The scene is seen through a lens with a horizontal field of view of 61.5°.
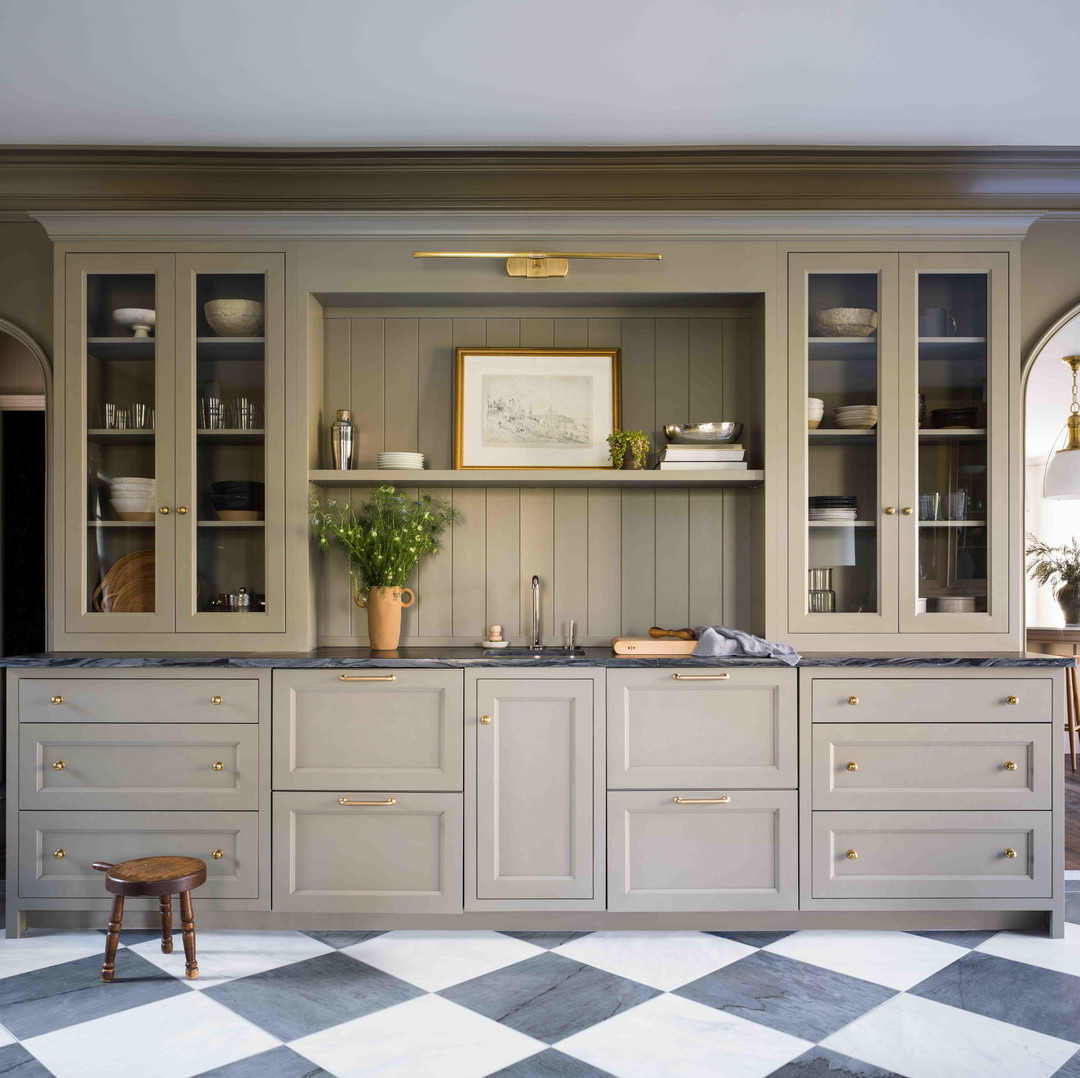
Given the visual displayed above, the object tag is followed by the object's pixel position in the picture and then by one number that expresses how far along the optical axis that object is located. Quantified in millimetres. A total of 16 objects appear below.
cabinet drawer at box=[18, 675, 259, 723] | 2883
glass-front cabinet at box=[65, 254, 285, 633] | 3037
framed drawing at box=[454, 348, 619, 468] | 3271
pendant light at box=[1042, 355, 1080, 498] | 4793
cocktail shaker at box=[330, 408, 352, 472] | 3195
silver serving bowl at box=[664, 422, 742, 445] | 3162
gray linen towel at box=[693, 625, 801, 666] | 2887
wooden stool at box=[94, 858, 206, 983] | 2553
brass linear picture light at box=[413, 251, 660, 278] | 3051
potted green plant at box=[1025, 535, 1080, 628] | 6281
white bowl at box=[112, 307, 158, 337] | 3066
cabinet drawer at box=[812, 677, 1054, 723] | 2881
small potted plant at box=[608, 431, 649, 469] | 3164
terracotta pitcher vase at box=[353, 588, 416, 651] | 3144
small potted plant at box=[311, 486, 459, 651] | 3146
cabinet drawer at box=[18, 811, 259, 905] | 2871
